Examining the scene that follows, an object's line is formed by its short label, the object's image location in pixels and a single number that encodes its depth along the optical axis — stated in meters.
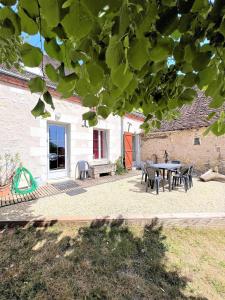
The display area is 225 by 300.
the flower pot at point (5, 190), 5.79
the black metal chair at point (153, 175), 6.40
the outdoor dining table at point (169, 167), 6.79
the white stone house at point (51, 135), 6.28
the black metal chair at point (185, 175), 6.73
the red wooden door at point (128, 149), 10.93
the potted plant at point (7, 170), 5.92
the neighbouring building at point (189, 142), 10.08
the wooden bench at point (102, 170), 8.80
